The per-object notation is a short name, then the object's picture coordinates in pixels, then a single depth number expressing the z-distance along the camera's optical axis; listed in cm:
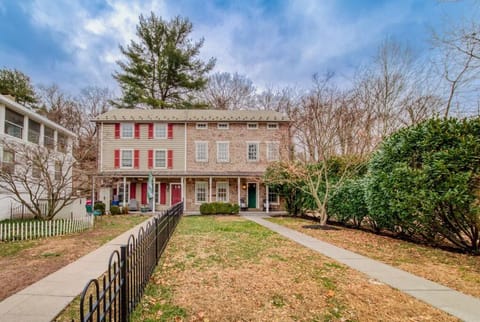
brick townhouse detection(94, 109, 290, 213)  1911
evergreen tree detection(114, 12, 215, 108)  2620
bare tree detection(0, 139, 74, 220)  950
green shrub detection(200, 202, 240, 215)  1666
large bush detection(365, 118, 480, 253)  580
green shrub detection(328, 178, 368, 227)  990
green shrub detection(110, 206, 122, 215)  1625
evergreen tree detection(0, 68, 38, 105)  2437
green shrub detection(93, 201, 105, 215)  1606
